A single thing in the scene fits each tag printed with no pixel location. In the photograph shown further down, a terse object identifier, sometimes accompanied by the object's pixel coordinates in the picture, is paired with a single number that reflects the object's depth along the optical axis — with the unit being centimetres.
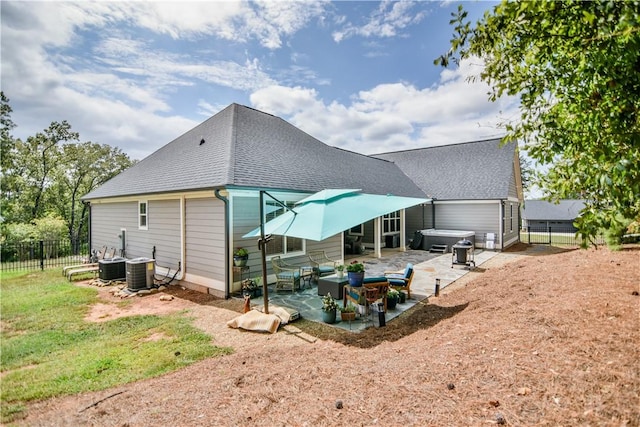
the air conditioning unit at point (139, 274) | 924
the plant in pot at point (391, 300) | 727
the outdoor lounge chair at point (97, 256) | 1407
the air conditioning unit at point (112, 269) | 1044
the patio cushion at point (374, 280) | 681
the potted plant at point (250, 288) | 830
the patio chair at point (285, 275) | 879
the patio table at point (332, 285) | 785
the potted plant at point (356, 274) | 672
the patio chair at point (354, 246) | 1593
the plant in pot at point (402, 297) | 772
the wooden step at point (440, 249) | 1639
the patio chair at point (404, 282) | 796
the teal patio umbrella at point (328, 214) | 665
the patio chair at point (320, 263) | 984
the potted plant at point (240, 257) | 831
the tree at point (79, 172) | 2845
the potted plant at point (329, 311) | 652
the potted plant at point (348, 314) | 652
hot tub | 1666
